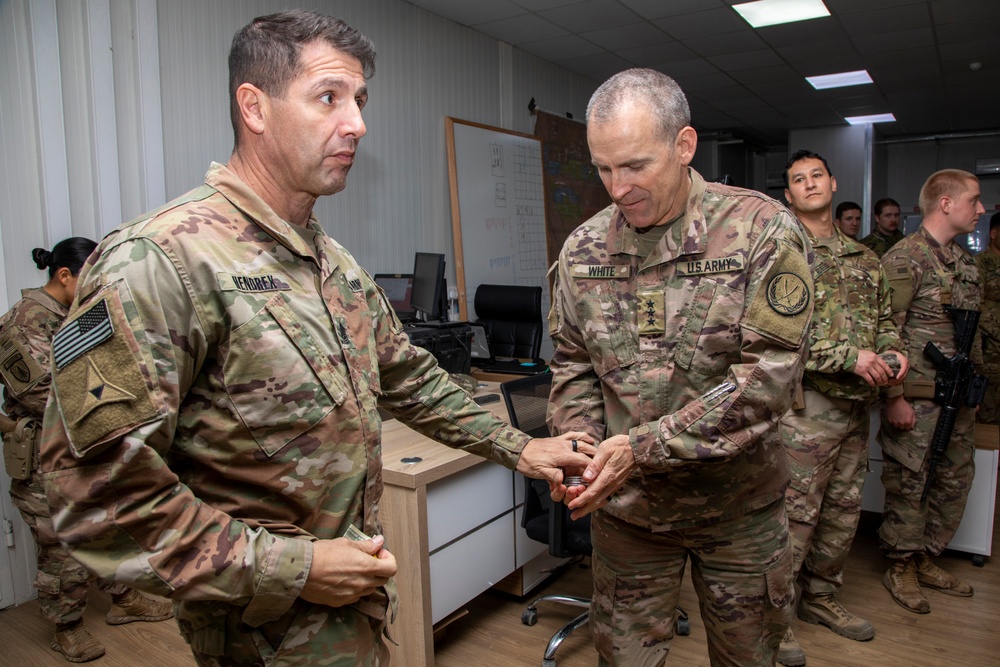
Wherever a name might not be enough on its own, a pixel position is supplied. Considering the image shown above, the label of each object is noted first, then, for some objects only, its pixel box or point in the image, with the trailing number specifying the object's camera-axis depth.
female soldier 2.64
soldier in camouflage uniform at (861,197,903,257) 6.64
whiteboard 5.36
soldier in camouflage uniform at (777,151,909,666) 2.60
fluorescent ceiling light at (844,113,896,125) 8.91
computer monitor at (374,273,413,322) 3.95
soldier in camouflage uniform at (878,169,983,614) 3.10
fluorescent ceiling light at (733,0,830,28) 5.12
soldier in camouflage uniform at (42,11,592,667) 0.87
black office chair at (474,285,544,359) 4.59
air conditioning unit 10.10
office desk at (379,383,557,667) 2.26
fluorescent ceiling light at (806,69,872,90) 6.98
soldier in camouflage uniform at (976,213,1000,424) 4.69
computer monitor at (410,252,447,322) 3.67
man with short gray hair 1.45
